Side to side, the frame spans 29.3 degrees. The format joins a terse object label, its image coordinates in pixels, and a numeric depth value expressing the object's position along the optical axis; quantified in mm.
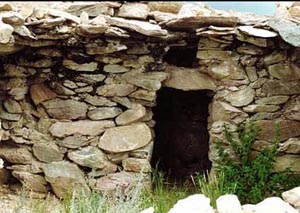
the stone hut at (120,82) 5742
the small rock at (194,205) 4145
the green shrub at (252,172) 5680
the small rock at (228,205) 4145
